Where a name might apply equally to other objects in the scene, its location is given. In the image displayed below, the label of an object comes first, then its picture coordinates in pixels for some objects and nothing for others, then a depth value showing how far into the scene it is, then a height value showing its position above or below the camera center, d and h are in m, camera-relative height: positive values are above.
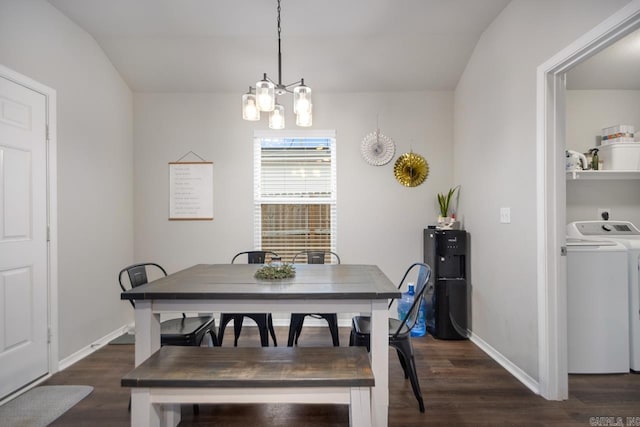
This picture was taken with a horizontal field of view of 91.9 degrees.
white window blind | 3.54 +0.24
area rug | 1.82 -1.19
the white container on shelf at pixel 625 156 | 2.66 +0.50
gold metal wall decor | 3.47 +0.51
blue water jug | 3.15 -1.01
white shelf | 2.50 +0.33
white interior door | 2.09 -0.13
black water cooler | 3.02 -0.67
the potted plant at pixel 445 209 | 3.25 +0.06
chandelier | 1.89 +0.73
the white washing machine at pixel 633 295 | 2.29 -0.61
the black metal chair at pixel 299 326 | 2.44 -0.88
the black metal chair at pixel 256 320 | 2.44 -0.86
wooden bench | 1.39 -0.76
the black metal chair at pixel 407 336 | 1.89 -0.77
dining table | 1.62 -0.47
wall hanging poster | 3.49 +0.30
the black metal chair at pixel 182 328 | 1.97 -0.75
